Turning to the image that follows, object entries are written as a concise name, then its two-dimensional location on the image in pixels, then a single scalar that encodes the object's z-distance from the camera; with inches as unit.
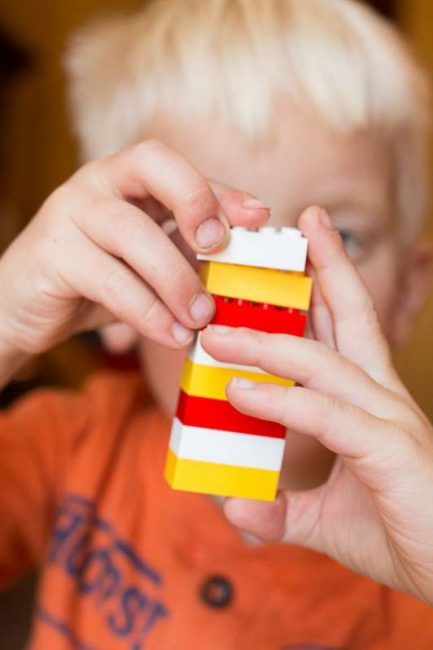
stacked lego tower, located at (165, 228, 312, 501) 18.1
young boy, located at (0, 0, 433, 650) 18.2
